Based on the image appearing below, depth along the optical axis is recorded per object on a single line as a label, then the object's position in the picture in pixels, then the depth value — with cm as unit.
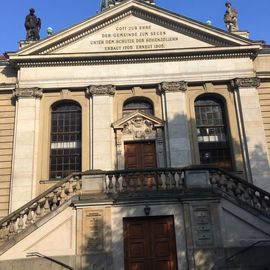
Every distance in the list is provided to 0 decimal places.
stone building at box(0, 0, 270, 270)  1090
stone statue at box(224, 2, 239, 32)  1748
